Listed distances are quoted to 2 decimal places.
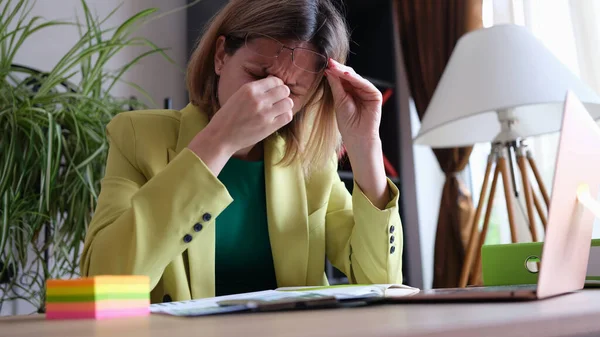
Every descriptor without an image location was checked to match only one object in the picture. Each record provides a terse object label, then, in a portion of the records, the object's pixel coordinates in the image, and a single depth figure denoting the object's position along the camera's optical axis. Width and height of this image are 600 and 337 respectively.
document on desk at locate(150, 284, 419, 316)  0.50
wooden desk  0.33
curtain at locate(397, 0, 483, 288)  2.39
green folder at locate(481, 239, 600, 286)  0.80
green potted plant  1.51
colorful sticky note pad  0.50
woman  0.91
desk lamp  1.64
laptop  0.52
